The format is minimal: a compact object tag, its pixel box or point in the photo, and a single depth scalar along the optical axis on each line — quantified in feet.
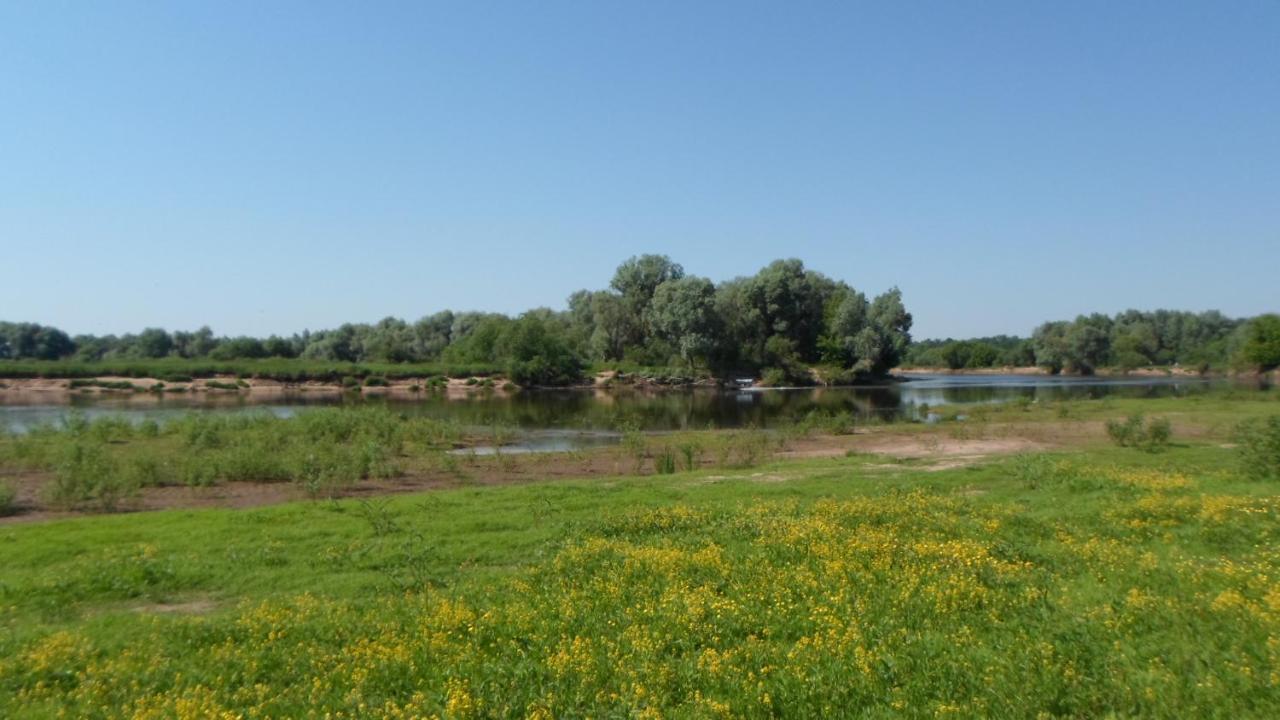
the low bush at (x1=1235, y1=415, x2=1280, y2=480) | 50.31
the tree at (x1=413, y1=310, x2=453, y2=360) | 447.14
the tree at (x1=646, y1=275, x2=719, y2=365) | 319.68
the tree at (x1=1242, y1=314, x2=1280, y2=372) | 305.94
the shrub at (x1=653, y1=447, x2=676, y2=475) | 83.37
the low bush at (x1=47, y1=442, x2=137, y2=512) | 61.21
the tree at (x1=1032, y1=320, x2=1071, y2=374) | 451.12
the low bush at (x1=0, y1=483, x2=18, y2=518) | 59.29
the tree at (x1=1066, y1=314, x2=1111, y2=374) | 440.04
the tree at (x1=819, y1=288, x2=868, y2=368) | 334.03
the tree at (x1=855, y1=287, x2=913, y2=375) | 328.08
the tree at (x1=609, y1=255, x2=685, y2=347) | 368.07
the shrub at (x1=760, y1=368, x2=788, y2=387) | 321.52
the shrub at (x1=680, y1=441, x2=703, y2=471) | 86.63
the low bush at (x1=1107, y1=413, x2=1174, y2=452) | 82.02
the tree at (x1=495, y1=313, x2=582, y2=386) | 315.17
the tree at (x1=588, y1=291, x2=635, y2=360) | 369.09
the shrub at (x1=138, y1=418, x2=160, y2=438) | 108.17
